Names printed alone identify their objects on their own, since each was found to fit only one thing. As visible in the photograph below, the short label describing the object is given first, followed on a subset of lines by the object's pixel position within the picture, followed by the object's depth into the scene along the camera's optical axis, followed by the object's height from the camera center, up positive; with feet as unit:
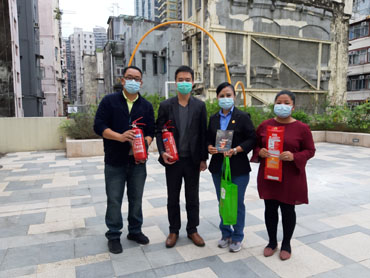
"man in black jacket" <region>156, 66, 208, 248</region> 11.31 -1.15
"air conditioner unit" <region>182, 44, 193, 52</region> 70.47 +14.47
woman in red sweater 10.11 -2.03
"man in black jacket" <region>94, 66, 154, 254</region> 10.93 -1.22
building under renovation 59.82 +13.23
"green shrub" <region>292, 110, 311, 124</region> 44.55 -1.15
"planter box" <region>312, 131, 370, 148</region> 39.10 -4.09
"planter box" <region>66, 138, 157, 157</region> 32.30 -4.05
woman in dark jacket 10.78 -1.26
